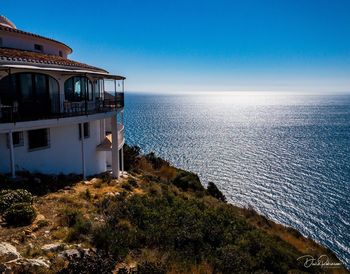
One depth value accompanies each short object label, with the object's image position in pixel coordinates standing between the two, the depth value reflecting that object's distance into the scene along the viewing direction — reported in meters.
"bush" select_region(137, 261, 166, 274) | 7.78
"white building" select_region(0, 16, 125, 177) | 14.47
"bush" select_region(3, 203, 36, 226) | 10.30
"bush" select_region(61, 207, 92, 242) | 9.41
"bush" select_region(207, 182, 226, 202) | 31.39
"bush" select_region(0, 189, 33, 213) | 11.15
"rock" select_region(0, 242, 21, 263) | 7.37
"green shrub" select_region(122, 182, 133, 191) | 18.40
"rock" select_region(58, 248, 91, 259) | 8.09
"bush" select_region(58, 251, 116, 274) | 7.26
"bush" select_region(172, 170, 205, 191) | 28.28
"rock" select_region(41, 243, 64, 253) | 8.35
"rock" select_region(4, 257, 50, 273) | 7.09
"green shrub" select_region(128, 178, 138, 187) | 19.77
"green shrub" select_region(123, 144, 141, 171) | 27.11
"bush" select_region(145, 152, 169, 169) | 35.86
